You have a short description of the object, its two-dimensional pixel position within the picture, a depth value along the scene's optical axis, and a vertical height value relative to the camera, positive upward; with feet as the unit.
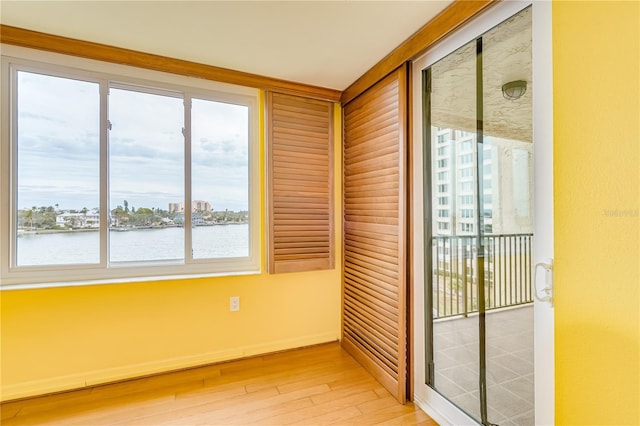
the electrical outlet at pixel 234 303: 8.14 -2.40
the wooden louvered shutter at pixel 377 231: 6.61 -0.46
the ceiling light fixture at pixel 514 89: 4.50 +1.86
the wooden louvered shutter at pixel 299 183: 8.37 +0.84
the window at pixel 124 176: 6.75 +0.94
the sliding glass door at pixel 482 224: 4.53 -0.20
